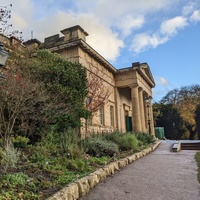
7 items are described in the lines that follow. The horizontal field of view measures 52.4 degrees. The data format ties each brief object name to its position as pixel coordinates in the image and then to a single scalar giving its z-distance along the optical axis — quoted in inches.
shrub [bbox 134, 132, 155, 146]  529.3
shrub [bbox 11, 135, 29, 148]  279.9
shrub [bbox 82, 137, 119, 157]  292.5
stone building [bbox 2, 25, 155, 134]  521.3
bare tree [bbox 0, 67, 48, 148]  251.4
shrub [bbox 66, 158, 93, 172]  204.8
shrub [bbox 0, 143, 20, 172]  182.4
